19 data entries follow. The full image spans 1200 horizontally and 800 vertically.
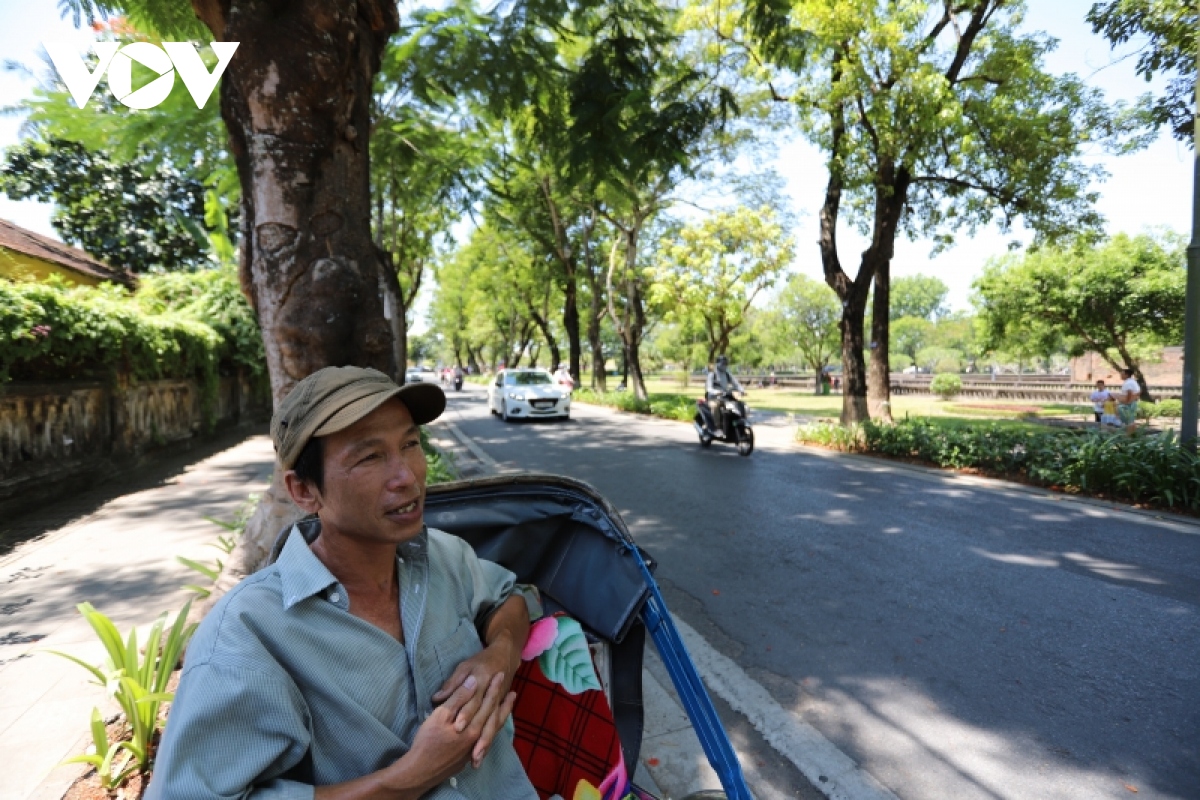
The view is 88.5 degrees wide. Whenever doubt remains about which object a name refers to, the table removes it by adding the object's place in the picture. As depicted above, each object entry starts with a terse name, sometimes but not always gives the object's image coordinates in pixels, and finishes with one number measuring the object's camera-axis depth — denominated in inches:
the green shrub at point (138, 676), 93.0
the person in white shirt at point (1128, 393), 503.8
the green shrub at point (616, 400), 784.9
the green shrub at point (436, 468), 263.2
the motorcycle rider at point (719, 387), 427.5
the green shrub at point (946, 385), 1215.6
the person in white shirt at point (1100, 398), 573.9
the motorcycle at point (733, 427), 423.2
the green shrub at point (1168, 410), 684.7
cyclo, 70.1
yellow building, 445.4
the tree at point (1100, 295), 748.0
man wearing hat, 44.1
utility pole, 270.2
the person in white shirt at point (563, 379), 879.7
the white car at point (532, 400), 683.4
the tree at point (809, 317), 1590.8
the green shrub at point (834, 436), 438.0
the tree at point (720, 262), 892.6
